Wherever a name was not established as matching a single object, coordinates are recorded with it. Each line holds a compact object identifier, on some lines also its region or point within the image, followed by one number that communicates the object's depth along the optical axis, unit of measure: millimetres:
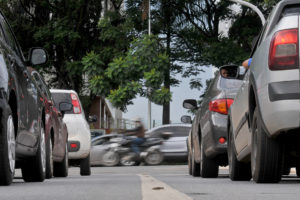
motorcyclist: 28266
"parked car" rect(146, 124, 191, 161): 28125
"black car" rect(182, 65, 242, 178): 9852
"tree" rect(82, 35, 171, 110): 31922
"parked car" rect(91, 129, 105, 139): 40031
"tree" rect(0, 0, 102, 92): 34031
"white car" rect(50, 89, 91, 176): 13945
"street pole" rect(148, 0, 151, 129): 33341
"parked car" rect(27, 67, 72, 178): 9867
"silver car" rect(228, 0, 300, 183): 6445
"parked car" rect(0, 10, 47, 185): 6910
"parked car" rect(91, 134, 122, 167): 28922
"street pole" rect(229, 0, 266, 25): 25225
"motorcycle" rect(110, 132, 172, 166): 28062
